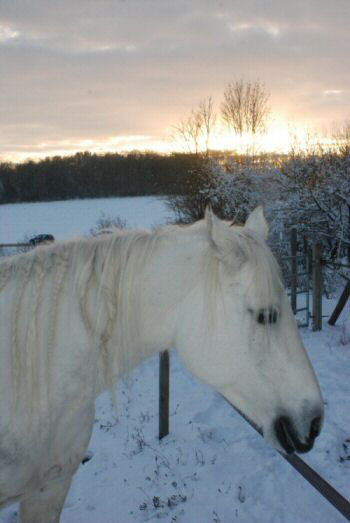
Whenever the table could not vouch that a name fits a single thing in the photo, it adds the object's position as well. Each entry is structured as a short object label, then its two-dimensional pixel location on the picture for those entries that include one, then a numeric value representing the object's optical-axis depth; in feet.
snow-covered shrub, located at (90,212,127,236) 58.18
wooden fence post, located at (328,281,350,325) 23.76
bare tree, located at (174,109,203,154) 63.81
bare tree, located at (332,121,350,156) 39.85
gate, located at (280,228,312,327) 26.38
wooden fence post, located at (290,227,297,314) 27.25
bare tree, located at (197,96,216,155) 63.72
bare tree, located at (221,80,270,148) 67.26
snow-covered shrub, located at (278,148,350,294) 37.63
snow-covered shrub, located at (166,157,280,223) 49.16
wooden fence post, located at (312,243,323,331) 24.88
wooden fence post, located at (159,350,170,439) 12.65
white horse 4.96
